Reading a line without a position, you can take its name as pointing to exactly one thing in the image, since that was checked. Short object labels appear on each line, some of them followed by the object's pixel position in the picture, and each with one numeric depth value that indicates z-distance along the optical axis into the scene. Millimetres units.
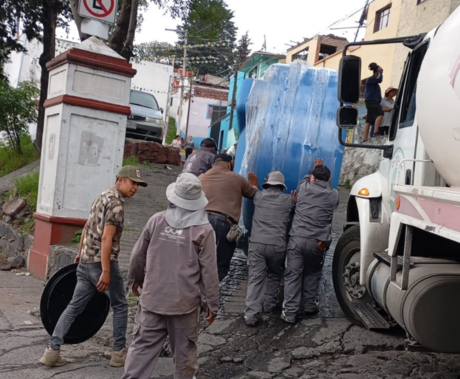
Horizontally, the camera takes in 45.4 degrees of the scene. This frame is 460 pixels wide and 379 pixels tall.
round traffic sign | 7195
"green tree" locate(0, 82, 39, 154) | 11531
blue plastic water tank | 6129
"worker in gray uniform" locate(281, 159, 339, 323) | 5375
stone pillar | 7109
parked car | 14344
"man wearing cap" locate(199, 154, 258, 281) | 5453
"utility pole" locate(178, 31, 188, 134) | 37400
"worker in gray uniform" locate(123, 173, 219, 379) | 3527
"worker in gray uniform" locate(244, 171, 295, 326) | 5410
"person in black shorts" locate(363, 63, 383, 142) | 4914
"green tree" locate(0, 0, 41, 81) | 12664
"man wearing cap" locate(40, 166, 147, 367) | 4273
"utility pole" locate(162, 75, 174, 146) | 34619
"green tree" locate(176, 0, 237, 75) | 11367
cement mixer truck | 3004
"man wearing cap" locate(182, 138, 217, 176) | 6715
